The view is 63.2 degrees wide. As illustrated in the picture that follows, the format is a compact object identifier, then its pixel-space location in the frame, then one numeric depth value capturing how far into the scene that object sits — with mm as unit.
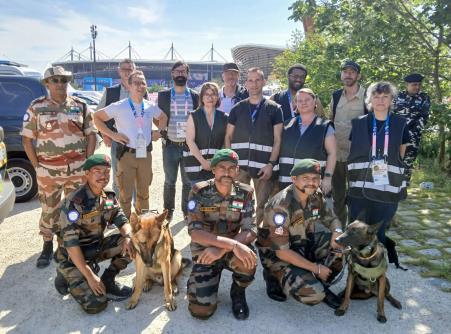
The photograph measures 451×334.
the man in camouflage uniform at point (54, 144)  3822
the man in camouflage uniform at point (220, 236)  2967
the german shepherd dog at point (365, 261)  2850
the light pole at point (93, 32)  43366
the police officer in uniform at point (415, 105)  4953
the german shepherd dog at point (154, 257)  2908
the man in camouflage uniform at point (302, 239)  2992
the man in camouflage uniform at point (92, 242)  3016
